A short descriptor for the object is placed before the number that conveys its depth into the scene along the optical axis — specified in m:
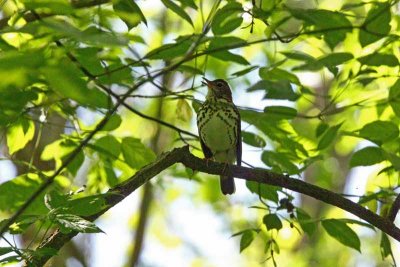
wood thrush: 11.12
